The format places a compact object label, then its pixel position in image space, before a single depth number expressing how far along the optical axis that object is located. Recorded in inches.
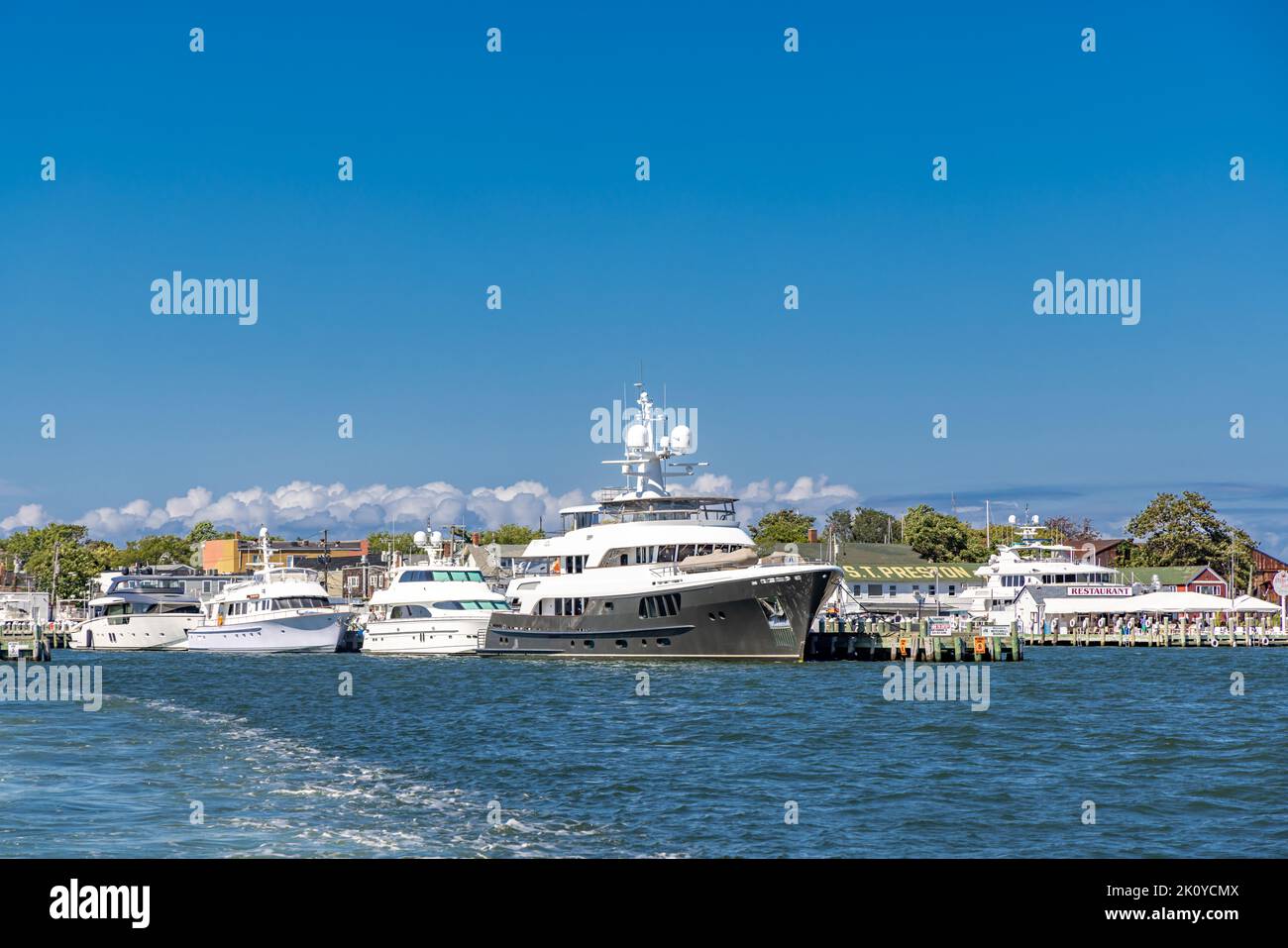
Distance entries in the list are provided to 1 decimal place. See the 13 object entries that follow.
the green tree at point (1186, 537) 5022.1
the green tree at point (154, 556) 7643.7
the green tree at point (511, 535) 7573.8
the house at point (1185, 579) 4694.6
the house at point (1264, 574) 5019.7
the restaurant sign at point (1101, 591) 4028.1
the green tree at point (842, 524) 7121.1
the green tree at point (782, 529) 6245.1
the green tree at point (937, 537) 5895.7
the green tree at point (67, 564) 6205.7
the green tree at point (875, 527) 7175.2
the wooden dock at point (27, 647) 2997.0
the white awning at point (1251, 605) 3855.8
